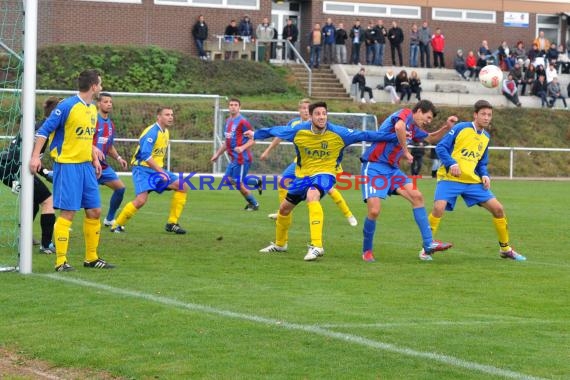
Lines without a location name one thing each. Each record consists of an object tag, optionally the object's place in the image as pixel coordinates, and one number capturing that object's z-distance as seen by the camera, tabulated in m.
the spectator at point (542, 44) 50.38
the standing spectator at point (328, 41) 46.12
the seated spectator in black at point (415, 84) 43.44
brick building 45.03
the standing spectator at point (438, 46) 48.91
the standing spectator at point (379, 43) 46.81
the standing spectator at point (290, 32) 47.06
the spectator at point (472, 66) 48.34
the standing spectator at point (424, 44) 48.69
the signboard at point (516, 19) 54.41
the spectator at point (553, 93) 47.09
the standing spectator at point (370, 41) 46.62
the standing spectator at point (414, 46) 48.31
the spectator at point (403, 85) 43.62
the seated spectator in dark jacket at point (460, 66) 48.44
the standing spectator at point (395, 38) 47.41
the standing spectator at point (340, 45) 46.31
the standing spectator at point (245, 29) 45.56
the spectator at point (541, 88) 46.84
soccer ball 17.00
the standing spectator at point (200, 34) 45.62
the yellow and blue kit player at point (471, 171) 14.12
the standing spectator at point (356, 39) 46.72
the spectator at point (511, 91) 45.75
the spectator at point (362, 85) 43.44
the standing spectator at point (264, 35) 46.16
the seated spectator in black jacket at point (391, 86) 43.75
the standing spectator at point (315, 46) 45.99
